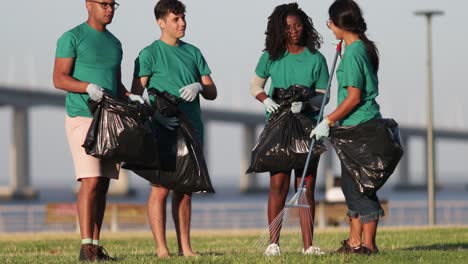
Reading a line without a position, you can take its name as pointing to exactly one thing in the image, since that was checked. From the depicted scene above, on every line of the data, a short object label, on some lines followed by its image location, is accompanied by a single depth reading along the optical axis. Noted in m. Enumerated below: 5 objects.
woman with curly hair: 19.37
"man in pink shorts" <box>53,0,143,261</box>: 18.05
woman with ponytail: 17.73
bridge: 152.75
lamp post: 61.56
